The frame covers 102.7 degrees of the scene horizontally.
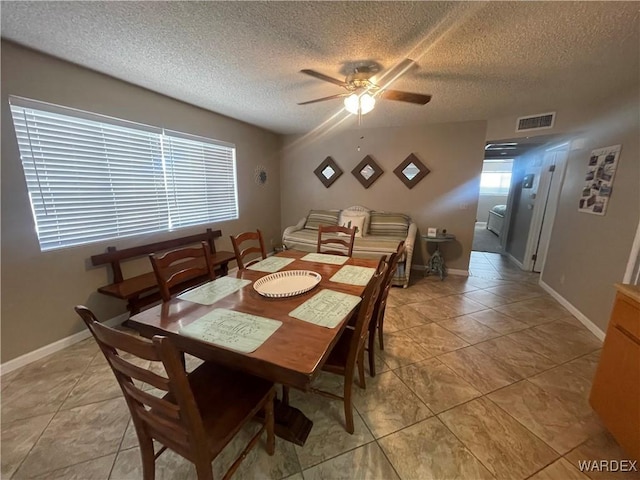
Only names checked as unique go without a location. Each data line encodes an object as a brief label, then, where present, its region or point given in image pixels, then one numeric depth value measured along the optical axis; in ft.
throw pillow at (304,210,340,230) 14.96
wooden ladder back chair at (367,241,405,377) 5.57
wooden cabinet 4.02
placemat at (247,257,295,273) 6.56
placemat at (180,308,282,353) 3.51
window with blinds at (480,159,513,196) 29.12
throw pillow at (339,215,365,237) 13.67
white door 11.95
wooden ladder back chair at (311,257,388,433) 4.17
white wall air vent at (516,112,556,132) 10.39
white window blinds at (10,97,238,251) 6.53
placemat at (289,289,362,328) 4.10
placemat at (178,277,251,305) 4.86
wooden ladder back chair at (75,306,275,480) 2.58
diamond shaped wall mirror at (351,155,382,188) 14.33
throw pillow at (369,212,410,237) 13.39
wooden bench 7.59
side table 12.61
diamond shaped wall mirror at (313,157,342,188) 15.20
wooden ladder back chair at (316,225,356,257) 8.39
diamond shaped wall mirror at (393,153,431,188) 13.47
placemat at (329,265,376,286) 5.76
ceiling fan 6.55
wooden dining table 3.16
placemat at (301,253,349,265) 7.20
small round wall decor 14.50
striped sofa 11.63
